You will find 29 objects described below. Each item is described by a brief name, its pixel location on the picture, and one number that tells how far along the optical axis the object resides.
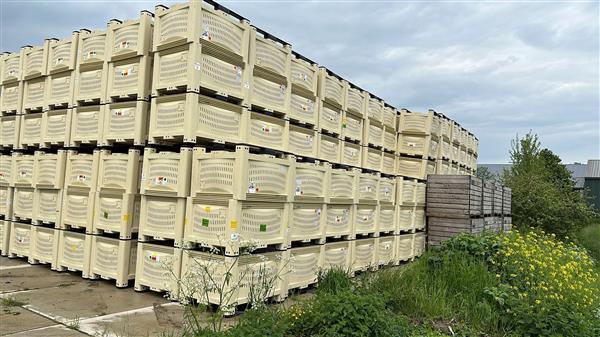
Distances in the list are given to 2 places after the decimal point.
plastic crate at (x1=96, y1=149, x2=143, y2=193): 6.66
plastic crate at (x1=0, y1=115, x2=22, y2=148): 8.72
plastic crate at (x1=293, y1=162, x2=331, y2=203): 6.67
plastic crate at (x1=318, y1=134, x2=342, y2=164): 8.32
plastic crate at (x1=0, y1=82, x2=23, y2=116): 8.73
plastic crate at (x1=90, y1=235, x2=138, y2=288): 6.57
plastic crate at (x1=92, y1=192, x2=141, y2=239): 6.65
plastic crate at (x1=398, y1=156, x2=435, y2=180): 11.41
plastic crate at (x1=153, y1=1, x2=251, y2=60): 5.84
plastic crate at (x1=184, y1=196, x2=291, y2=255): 5.45
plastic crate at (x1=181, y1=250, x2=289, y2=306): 5.43
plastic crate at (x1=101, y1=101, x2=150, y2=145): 6.61
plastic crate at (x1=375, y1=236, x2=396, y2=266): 9.39
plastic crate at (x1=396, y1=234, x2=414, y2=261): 10.32
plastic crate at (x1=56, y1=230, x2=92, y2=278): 7.02
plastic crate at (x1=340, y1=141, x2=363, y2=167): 8.99
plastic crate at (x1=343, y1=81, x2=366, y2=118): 9.12
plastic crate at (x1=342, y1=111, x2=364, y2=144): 9.08
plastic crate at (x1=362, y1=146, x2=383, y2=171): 9.85
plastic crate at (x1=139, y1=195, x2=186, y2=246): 5.96
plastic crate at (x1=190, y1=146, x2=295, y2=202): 5.50
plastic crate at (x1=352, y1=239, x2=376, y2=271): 8.55
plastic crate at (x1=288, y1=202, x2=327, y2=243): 6.64
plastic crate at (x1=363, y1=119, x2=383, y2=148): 9.89
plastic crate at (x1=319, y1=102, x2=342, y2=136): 8.27
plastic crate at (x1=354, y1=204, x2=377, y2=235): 8.64
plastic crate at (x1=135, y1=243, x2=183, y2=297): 5.89
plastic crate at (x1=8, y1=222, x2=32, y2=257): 8.10
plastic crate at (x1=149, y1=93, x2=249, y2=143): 5.81
